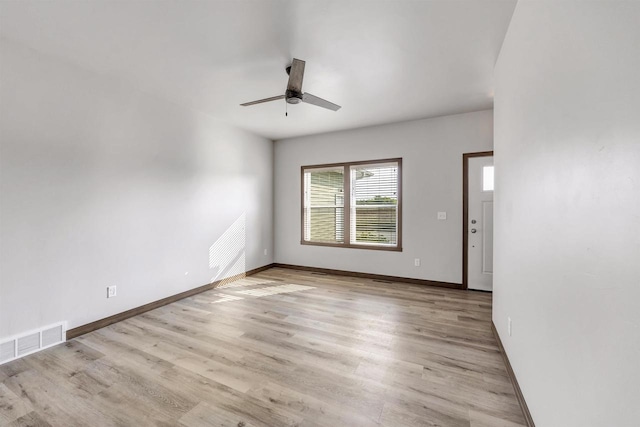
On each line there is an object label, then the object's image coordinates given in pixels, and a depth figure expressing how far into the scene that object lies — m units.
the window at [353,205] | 4.80
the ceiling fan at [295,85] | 2.53
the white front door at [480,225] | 4.03
